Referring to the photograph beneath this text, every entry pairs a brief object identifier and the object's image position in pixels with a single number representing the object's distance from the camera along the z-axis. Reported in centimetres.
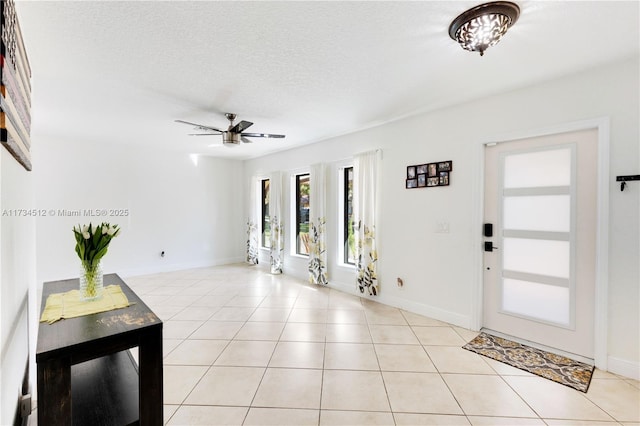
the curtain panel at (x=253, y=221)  649
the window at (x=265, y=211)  656
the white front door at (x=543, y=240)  244
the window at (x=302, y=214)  554
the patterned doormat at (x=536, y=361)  222
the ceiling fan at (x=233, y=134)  344
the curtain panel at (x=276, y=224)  571
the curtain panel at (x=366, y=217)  400
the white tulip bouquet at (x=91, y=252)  170
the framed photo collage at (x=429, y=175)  327
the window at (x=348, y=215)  465
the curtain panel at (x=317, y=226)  480
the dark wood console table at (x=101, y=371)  118
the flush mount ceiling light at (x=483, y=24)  165
